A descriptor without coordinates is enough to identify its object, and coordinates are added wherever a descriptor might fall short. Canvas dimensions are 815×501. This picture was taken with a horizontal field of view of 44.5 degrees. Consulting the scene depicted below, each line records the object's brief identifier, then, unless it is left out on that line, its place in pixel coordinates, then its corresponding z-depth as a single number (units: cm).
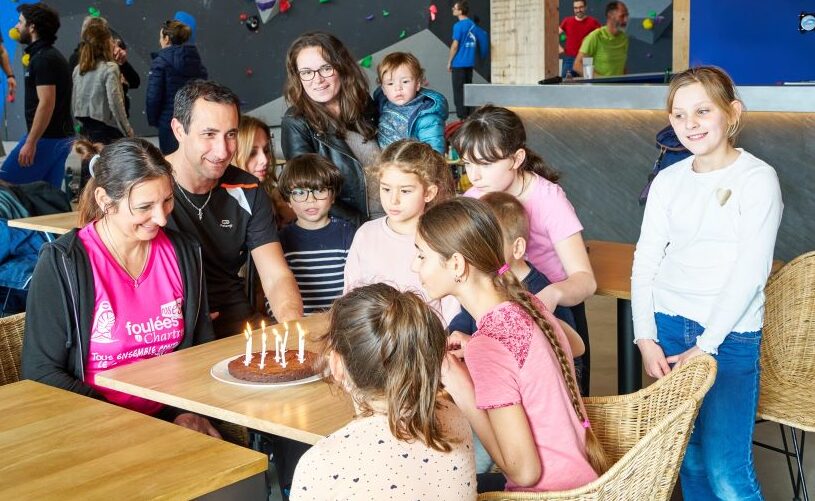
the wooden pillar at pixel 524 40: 641
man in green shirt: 1004
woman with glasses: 368
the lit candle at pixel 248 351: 237
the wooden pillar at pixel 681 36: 705
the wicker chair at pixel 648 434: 183
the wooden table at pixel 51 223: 428
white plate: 229
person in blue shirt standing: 1170
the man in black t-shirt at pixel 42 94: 621
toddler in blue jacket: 391
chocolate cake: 230
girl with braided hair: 199
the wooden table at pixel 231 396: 207
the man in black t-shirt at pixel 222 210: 309
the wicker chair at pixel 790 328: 312
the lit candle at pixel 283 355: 239
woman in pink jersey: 256
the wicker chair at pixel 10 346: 271
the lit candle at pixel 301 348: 236
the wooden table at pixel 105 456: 173
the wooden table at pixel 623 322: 333
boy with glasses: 355
